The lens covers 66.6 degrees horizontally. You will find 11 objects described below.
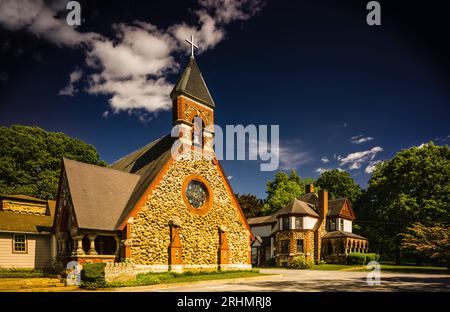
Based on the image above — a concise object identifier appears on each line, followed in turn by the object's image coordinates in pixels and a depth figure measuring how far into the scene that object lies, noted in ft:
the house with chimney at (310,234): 151.43
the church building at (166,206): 70.38
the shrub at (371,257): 145.06
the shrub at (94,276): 57.82
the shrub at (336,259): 148.51
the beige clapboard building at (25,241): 73.26
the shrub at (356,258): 143.02
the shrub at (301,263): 135.64
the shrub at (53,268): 72.68
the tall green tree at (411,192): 137.08
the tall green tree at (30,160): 136.77
